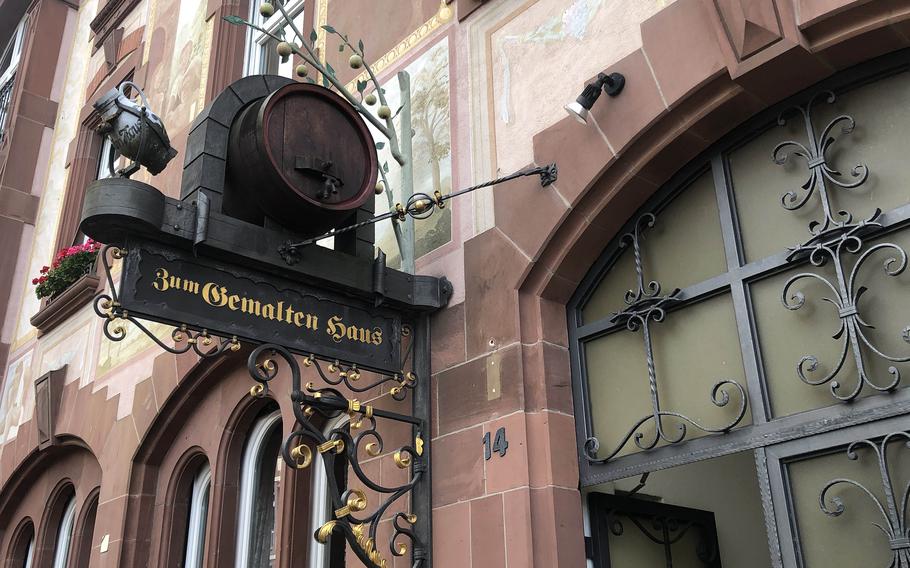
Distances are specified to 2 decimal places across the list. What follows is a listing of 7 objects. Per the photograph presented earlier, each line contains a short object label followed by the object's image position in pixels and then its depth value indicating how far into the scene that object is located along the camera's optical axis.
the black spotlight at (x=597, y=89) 4.61
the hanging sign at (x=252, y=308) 4.16
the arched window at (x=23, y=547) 9.53
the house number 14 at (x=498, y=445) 4.54
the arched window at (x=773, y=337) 3.61
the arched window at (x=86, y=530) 8.26
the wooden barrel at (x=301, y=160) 4.63
